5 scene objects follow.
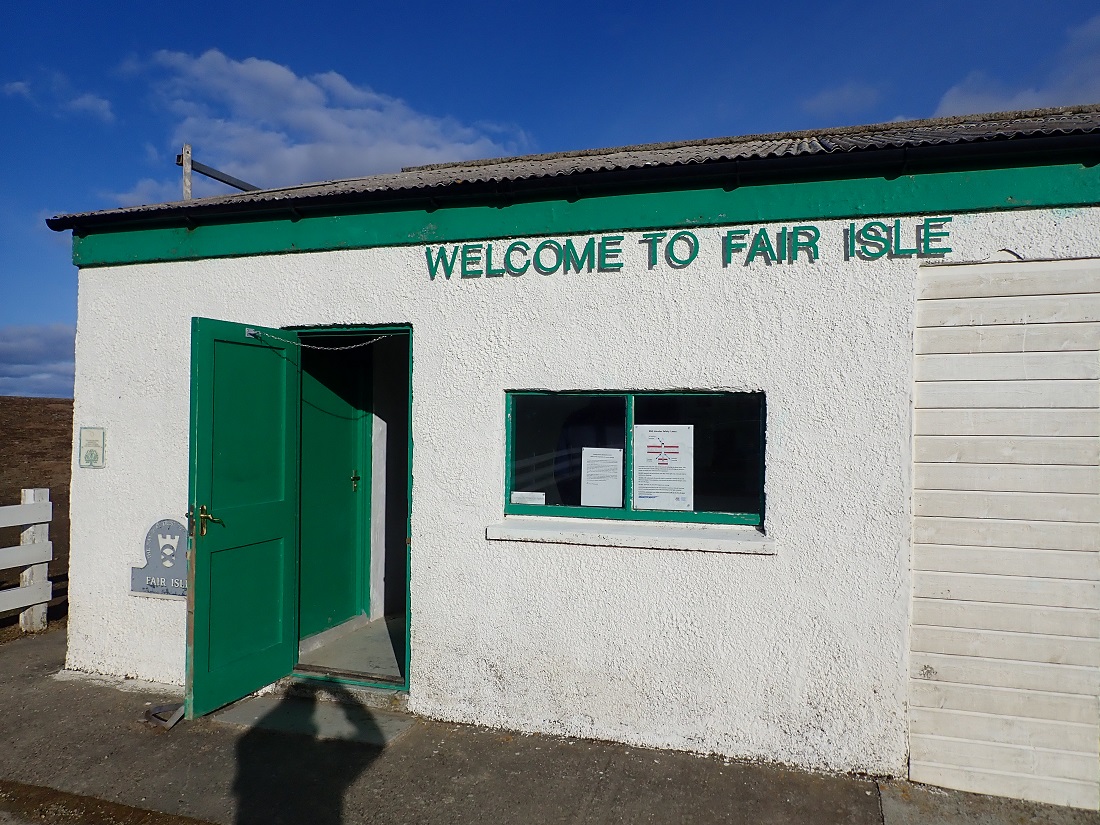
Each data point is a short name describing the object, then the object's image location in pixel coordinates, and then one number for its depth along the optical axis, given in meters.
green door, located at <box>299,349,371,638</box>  5.88
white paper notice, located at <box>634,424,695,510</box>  4.58
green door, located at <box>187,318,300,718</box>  4.55
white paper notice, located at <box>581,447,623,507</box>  4.72
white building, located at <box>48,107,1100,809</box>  4.00
